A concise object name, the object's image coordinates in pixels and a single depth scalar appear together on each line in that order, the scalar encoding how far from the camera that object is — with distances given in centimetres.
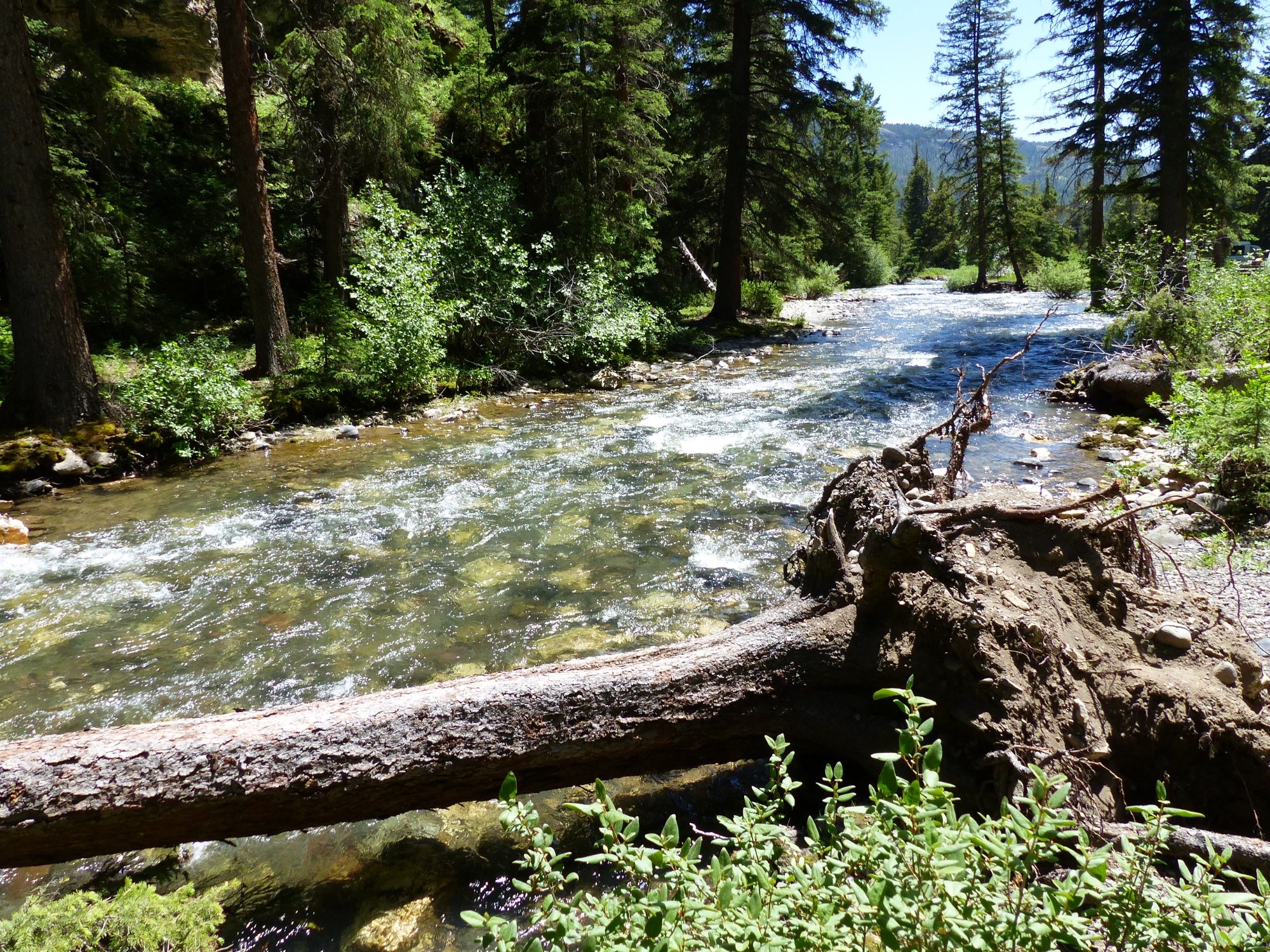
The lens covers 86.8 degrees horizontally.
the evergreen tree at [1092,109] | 1773
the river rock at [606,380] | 1305
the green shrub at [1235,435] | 519
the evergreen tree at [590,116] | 1509
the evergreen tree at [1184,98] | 1495
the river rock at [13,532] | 600
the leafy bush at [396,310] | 1066
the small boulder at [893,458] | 477
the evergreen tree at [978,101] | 3469
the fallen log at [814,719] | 245
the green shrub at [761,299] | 2203
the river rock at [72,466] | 755
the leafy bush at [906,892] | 134
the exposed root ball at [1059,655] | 258
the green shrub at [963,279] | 3662
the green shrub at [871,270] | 4406
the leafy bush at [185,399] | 831
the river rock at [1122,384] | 947
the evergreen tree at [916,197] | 8131
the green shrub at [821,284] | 3094
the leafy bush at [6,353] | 888
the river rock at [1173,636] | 306
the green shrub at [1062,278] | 2734
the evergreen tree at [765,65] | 1738
